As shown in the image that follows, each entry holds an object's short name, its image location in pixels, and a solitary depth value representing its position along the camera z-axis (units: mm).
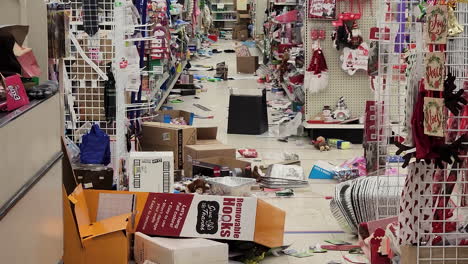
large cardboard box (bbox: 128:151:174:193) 5383
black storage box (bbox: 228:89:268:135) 9633
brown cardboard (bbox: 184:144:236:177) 6949
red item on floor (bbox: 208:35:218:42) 26895
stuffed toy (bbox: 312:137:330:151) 8809
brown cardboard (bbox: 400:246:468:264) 3650
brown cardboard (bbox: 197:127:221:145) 7758
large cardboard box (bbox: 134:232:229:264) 4586
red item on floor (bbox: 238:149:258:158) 8447
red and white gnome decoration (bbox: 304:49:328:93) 8852
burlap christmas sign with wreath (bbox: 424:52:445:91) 3402
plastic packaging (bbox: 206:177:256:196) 5637
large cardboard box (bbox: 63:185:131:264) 4383
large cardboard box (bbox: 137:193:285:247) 4957
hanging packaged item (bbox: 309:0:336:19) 8742
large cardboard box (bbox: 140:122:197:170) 7098
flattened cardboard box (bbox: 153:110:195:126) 8305
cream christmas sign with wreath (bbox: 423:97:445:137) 3383
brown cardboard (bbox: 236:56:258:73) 17234
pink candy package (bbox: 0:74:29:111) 2814
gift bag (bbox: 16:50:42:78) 3228
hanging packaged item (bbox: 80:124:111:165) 5551
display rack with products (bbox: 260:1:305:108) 9938
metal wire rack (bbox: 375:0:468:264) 3604
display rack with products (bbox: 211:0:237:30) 31750
